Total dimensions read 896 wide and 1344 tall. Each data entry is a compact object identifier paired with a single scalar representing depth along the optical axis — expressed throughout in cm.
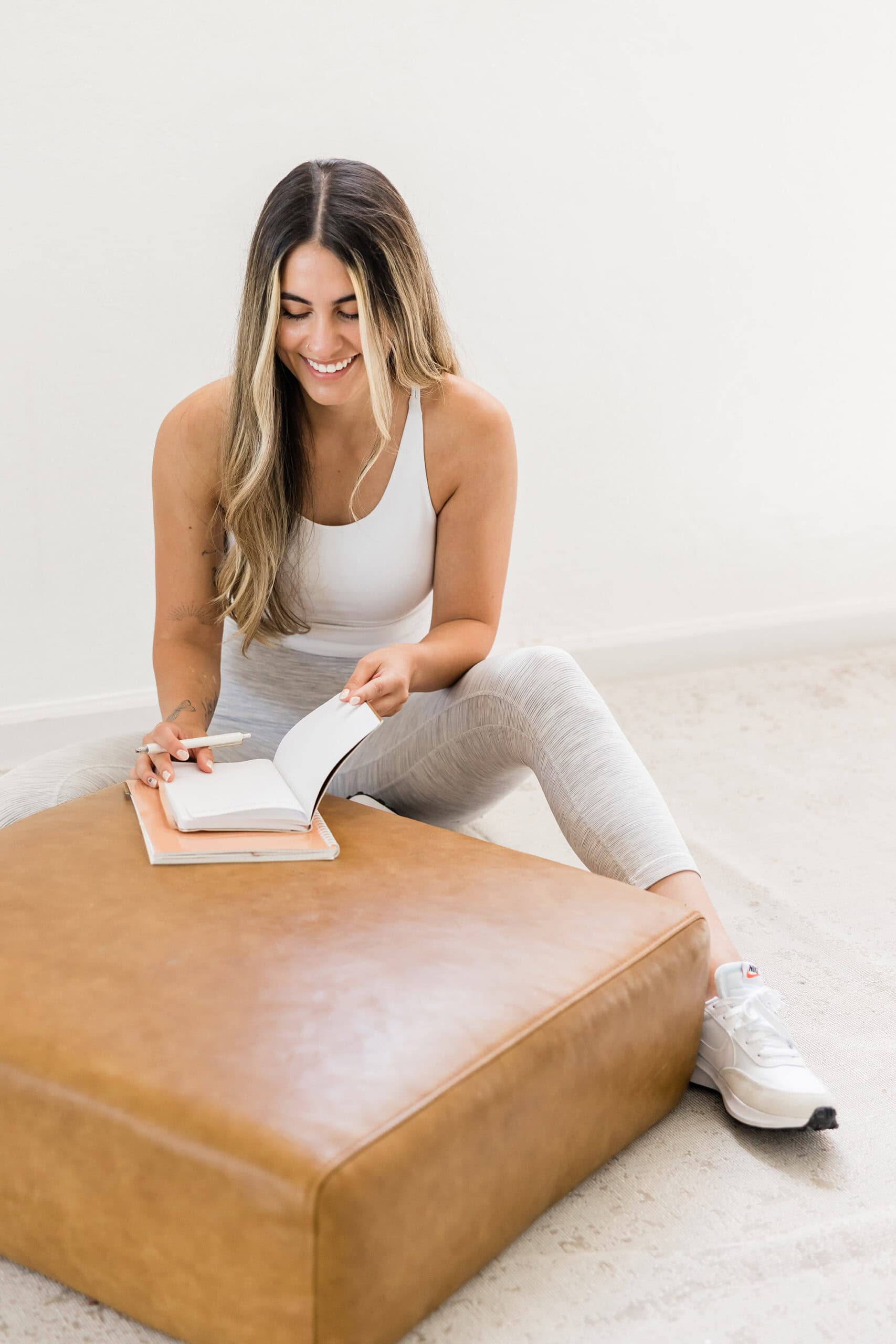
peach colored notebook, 130
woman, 147
